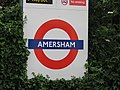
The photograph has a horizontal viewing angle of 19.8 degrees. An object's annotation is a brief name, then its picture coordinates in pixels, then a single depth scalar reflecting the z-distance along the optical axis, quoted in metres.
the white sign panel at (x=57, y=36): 5.56
